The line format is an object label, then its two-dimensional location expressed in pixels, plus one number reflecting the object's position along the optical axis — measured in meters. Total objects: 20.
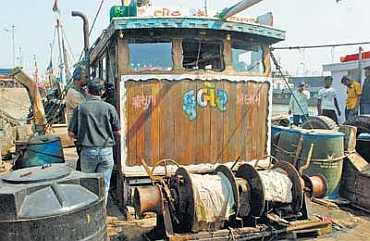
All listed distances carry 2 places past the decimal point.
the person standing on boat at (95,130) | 5.45
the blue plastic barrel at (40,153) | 7.75
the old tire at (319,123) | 8.17
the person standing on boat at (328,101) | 11.15
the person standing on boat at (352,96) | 10.83
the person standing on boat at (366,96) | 10.33
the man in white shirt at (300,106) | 11.14
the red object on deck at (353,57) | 13.05
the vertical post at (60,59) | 28.62
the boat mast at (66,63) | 28.56
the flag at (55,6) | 23.65
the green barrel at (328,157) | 6.96
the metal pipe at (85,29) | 10.02
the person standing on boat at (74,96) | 9.04
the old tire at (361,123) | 8.35
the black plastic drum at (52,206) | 3.01
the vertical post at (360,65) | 13.01
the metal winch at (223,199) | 4.82
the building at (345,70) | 13.01
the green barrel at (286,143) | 7.44
